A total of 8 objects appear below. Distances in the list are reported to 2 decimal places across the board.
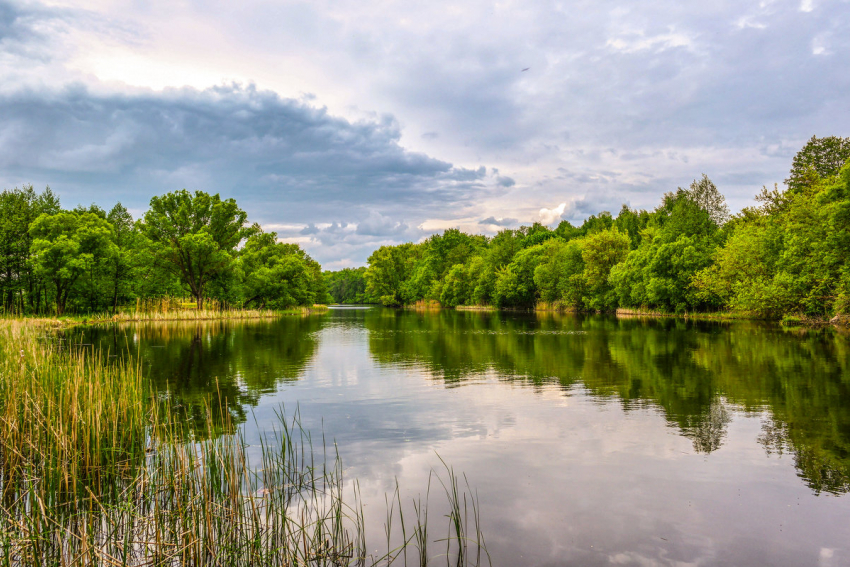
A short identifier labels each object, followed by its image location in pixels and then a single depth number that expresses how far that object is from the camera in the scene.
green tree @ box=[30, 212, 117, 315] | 47.38
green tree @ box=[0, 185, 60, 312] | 49.97
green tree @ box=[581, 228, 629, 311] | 80.56
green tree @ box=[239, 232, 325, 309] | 75.62
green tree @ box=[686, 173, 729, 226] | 74.75
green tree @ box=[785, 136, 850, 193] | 57.50
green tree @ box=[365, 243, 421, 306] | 147.52
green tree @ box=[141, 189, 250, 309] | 62.88
